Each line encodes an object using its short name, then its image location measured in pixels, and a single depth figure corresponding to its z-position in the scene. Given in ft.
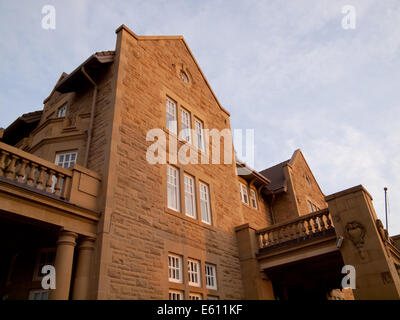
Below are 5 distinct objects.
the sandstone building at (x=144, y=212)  29.68
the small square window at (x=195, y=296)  37.96
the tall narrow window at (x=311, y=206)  80.07
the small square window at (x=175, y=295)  35.73
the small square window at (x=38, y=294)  32.86
